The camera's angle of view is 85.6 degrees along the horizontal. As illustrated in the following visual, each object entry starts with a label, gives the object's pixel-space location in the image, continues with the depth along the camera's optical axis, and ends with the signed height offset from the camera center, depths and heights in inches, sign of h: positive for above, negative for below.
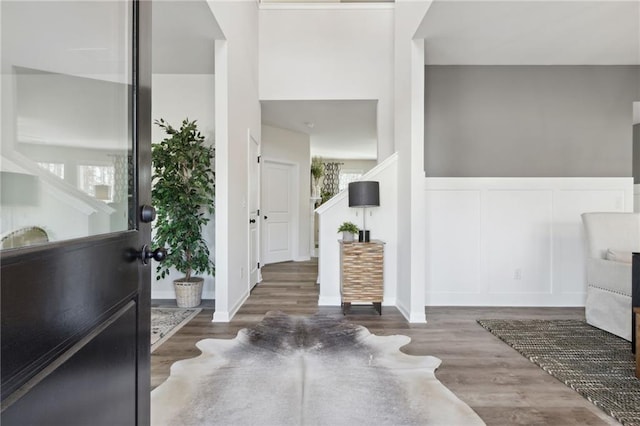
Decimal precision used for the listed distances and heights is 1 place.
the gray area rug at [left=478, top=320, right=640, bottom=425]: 73.5 -39.6
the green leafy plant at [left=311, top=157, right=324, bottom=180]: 334.6 +41.9
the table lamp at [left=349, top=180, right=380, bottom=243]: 137.1 +7.4
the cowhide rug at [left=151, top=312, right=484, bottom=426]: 66.2 -39.0
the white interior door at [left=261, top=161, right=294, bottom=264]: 261.1 +0.3
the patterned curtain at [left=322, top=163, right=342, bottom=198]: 390.6 +40.2
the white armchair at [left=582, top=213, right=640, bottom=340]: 110.6 -16.6
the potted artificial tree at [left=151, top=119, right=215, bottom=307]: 138.3 +4.9
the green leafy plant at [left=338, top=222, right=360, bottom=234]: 142.6 -6.4
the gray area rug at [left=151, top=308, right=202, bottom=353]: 107.6 -39.2
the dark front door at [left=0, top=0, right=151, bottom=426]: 20.7 +0.1
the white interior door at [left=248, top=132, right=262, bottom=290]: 172.1 +0.2
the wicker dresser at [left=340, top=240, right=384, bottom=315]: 135.4 -23.8
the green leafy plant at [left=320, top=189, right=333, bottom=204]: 346.9 +18.2
